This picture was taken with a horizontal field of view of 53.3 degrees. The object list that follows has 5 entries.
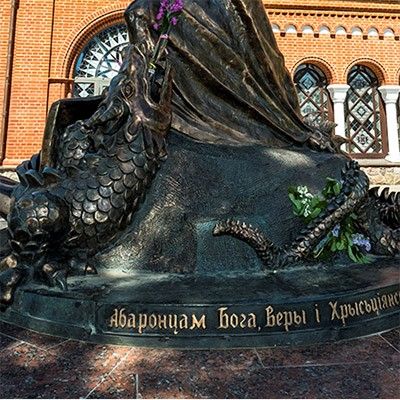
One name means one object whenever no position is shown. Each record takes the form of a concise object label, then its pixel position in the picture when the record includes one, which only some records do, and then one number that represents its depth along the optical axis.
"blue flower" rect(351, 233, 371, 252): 2.86
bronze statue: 2.37
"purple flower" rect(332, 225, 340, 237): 2.76
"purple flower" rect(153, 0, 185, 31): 2.96
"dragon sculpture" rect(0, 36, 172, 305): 2.27
